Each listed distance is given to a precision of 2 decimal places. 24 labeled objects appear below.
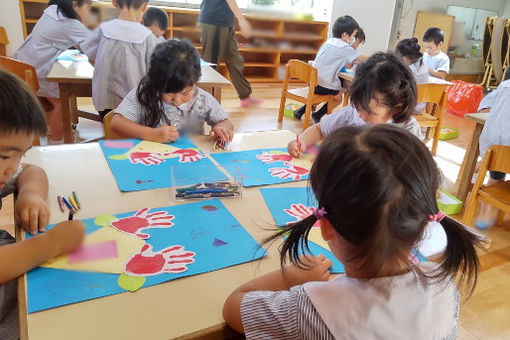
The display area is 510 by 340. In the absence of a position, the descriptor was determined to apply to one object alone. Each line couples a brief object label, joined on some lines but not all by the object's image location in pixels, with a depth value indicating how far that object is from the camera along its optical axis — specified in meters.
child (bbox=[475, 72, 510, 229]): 2.09
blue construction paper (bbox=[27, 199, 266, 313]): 0.65
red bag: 4.32
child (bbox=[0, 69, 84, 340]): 0.70
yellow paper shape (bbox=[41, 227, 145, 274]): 0.71
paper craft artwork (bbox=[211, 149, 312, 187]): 1.13
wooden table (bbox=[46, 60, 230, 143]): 2.12
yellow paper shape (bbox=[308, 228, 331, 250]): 0.84
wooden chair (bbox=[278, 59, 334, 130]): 3.24
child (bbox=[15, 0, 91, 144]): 2.53
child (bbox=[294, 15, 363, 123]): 3.50
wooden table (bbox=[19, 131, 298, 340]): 0.59
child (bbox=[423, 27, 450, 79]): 4.14
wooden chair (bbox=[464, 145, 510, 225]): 1.70
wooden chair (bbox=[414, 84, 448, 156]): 3.07
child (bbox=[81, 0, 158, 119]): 2.05
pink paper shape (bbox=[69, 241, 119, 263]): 0.74
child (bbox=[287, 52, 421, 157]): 1.37
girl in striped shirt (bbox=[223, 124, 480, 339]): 0.52
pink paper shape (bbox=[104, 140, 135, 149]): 1.26
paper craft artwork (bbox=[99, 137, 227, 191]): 1.05
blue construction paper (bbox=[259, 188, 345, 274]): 0.84
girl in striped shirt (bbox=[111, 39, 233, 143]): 1.46
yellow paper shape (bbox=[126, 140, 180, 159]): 1.25
